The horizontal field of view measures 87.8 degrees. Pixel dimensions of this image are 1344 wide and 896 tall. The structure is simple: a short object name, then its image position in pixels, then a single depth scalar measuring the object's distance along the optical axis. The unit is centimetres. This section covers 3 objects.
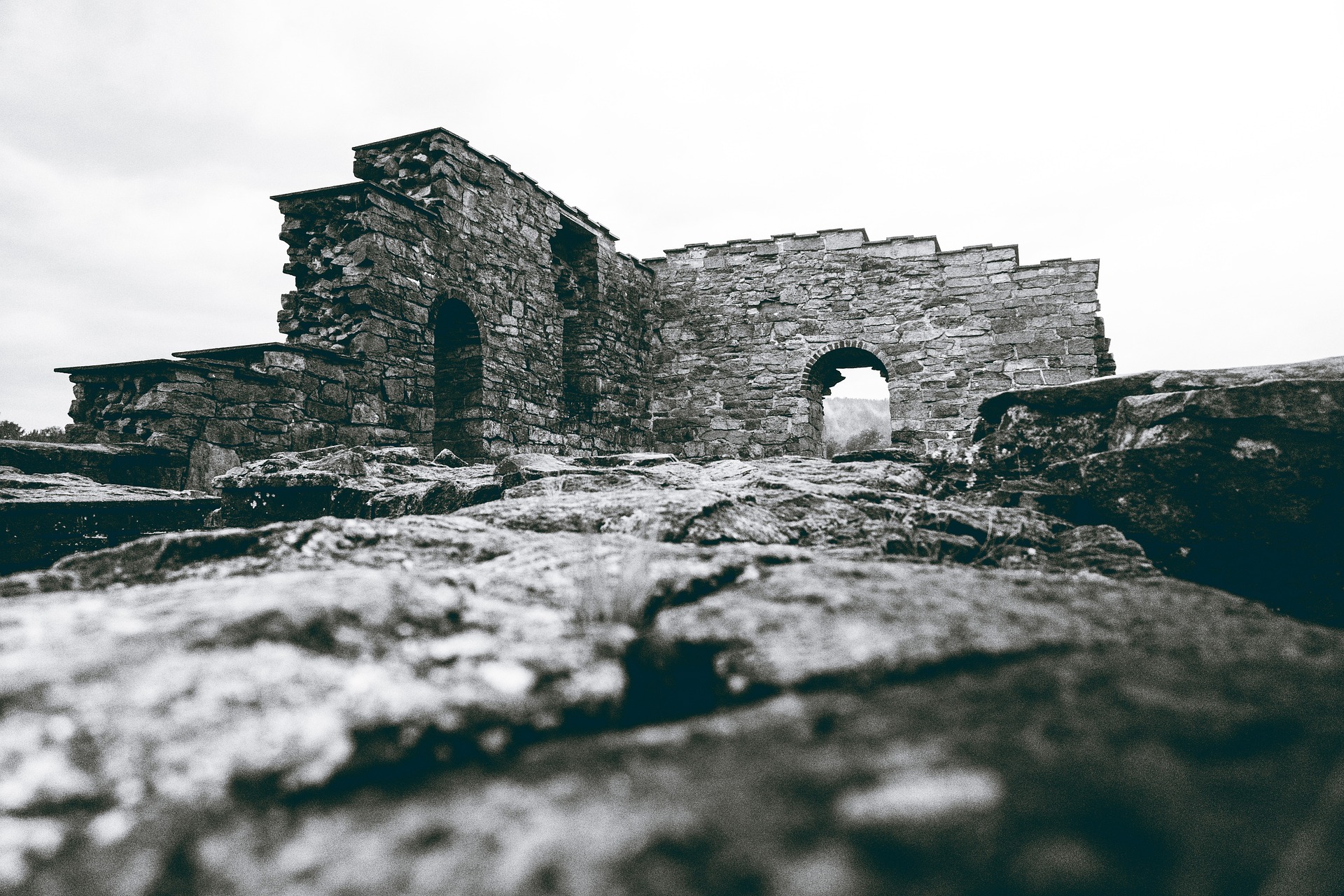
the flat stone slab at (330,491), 294
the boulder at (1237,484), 211
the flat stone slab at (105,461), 402
